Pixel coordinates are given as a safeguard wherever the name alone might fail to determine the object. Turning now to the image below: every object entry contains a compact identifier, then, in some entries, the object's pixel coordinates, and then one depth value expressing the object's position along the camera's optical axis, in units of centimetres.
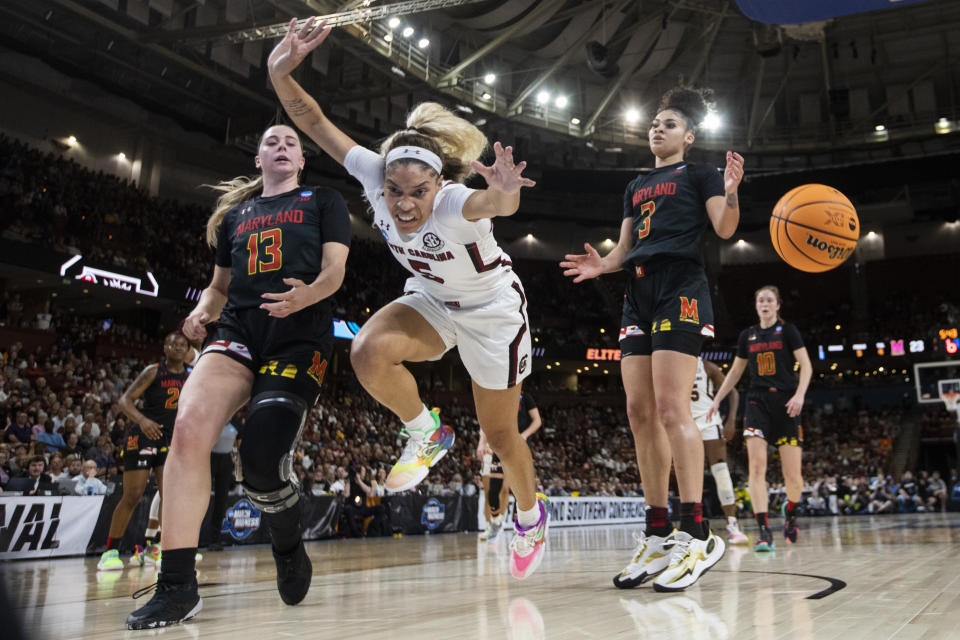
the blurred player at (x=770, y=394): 748
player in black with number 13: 305
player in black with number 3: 404
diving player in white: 342
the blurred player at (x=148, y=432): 659
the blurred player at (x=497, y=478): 1003
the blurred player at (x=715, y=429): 911
